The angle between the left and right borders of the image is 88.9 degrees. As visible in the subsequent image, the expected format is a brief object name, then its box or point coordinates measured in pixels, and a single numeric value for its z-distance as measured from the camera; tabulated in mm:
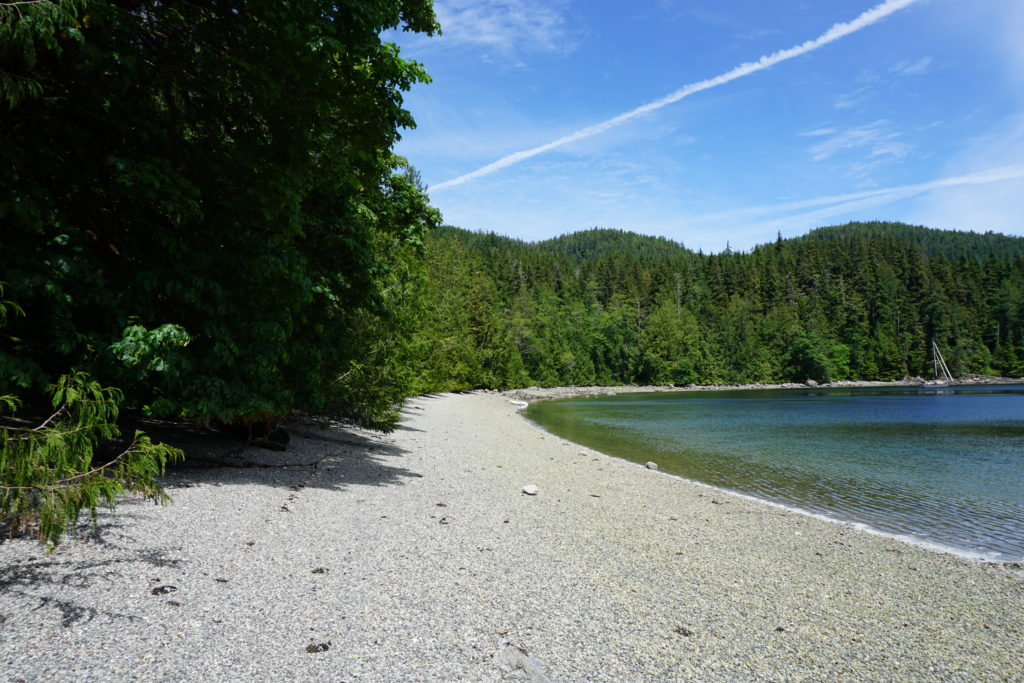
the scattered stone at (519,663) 4254
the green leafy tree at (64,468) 3551
